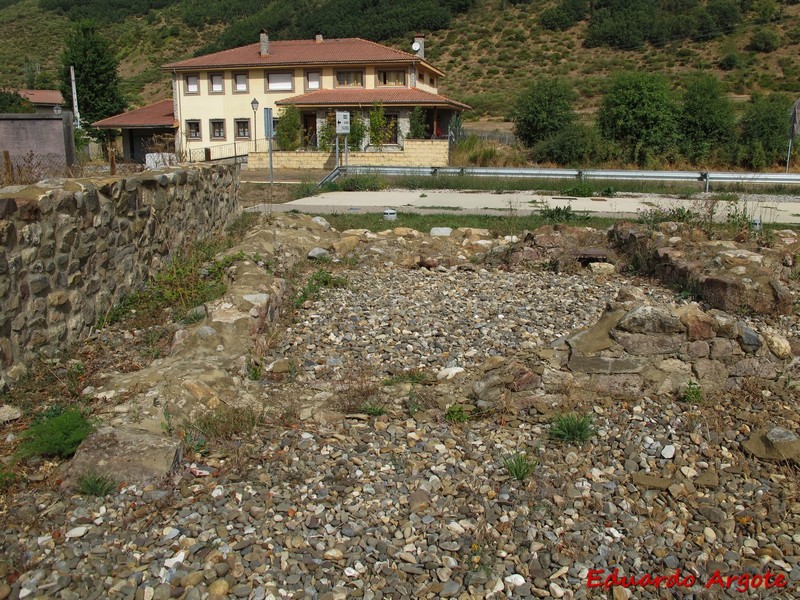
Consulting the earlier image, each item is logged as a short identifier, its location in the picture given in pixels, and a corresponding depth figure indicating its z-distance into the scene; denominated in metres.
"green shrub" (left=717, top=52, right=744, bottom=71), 58.53
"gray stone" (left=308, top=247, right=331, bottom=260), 10.35
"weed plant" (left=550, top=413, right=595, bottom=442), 4.72
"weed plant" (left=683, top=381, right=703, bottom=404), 5.20
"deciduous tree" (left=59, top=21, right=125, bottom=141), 49.88
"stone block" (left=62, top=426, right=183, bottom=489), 4.11
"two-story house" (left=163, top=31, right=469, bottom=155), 42.34
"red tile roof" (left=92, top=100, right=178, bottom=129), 44.72
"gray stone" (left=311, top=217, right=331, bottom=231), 13.04
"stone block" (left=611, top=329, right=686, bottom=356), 5.55
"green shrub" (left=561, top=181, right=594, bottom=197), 20.64
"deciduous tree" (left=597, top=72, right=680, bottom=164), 30.62
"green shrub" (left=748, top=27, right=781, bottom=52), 60.25
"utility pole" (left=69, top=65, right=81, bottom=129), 48.22
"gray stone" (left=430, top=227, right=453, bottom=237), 13.04
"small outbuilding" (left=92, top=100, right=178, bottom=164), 44.78
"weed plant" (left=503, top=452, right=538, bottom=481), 4.30
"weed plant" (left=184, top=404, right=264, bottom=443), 4.77
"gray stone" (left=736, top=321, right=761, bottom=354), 5.57
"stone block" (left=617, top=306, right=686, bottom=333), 5.54
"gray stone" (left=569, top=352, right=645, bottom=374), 5.50
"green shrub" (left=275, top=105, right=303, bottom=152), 38.22
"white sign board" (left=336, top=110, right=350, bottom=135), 29.03
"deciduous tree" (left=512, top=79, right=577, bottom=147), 34.06
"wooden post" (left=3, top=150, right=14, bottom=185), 7.93
